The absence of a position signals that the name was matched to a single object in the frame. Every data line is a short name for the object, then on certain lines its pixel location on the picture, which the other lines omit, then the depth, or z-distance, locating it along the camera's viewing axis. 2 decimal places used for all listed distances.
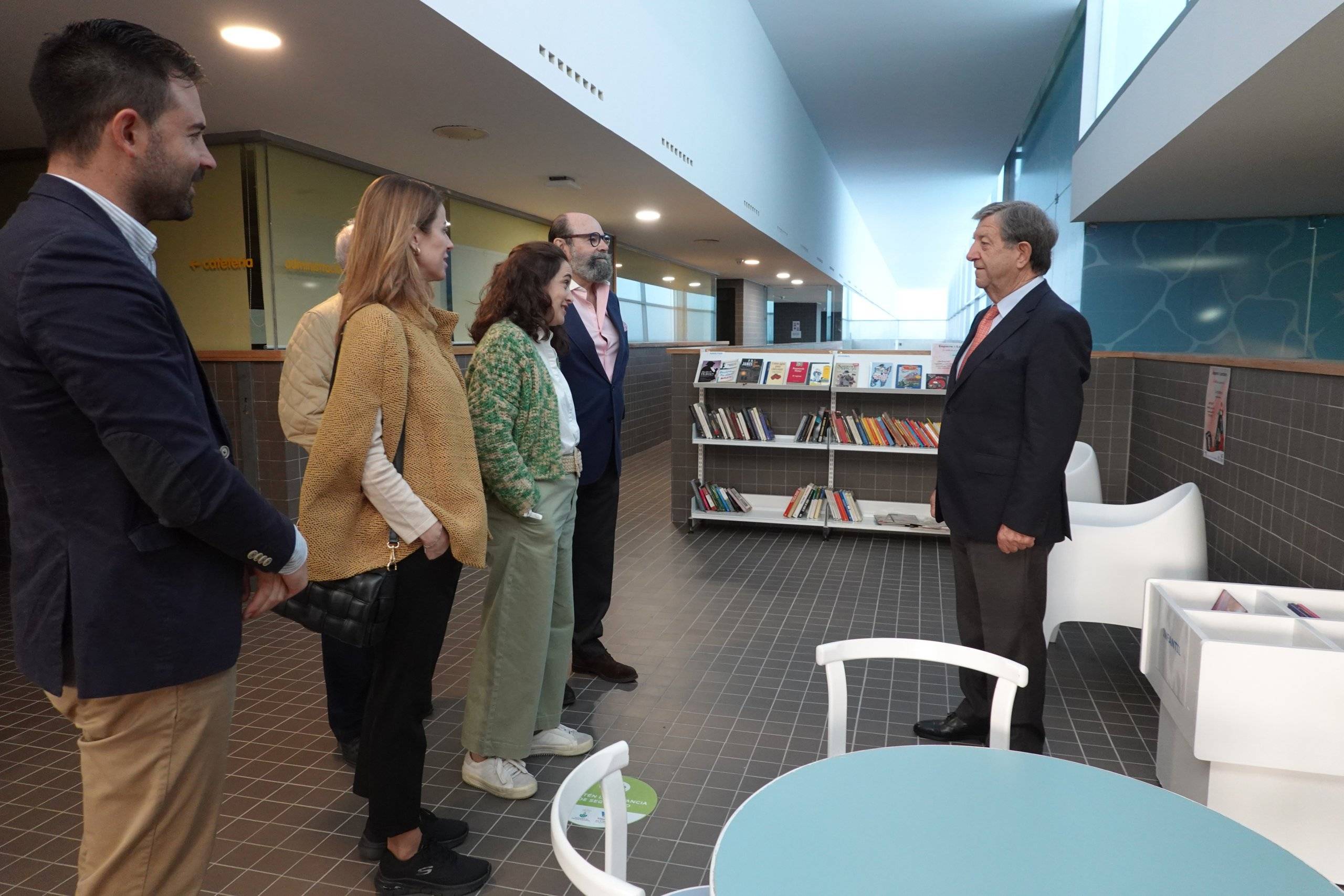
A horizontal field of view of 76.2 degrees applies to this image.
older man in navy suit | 2.48
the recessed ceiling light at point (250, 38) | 3.54
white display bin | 2.05
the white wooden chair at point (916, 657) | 1.75
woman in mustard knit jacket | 1.84
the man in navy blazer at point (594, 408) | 3.15
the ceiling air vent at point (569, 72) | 4.34
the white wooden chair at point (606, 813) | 1.06
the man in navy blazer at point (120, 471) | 1.18
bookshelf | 5.82
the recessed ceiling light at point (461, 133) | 5.19
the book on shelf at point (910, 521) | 5.75
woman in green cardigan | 2.42
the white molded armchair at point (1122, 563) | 3.33
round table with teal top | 1.09
